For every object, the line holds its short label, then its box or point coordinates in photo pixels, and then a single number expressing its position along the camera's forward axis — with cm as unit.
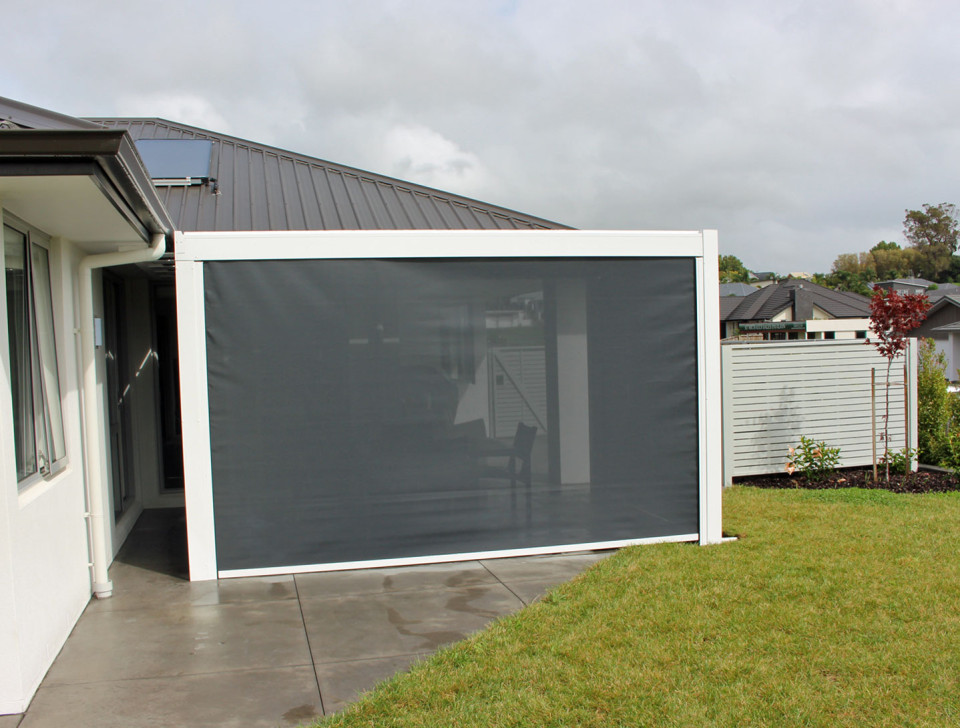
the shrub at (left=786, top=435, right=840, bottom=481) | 1004
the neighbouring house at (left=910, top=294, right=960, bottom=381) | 3819
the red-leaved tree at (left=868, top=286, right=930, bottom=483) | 988
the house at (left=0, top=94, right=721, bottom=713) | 611
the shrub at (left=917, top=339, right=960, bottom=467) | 1102
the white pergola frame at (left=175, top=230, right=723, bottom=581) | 613
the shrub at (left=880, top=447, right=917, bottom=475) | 1039
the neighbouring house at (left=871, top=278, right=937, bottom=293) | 5492
